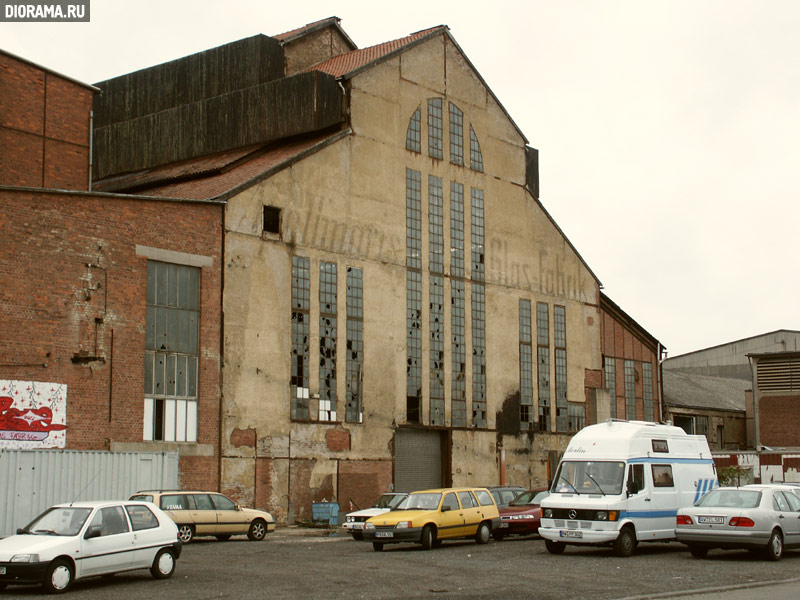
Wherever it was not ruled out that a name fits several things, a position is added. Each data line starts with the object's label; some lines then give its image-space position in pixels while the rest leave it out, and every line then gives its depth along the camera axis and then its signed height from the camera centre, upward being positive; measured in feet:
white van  70.38 -4.92
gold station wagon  81.56 -7.87
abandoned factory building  106.52 +17.08
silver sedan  66.28 -6.76
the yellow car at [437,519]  75.31 -7.58
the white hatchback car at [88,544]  50.75 -6.51
